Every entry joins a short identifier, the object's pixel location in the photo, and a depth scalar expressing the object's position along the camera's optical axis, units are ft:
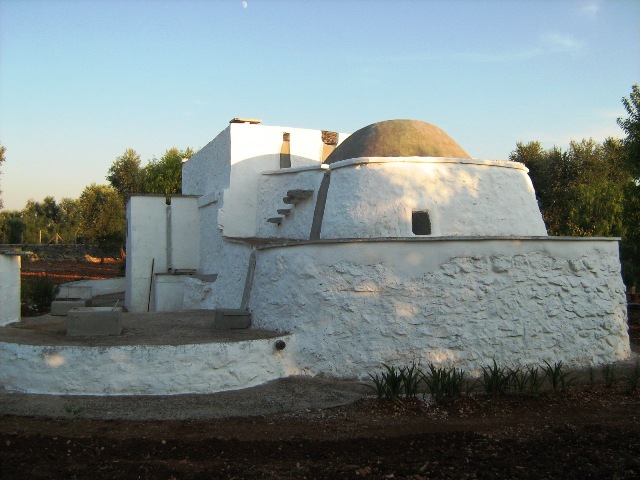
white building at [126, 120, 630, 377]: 28.53
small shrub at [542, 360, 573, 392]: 26.86
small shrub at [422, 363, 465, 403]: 25.54
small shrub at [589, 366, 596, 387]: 28.24
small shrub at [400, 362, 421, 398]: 25.79
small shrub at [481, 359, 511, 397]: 26.04
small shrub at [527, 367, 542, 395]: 26.22
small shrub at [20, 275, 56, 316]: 54.55
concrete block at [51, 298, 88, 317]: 37.60
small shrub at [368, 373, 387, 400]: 25.64
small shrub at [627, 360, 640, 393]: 27.50
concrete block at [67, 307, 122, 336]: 29.27
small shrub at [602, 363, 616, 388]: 28.25
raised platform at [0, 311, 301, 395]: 25.52
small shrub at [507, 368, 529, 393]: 26.35
